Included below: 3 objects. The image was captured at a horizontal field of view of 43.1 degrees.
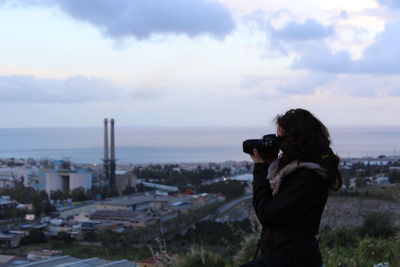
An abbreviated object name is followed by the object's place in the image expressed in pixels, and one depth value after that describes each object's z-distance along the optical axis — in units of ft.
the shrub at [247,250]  12.32
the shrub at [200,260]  11.37
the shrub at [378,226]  16.33
